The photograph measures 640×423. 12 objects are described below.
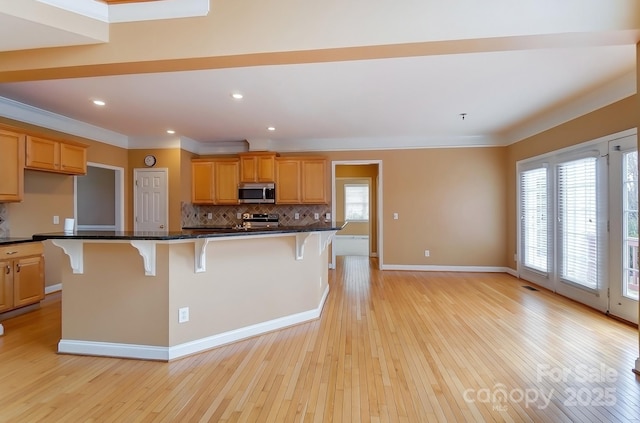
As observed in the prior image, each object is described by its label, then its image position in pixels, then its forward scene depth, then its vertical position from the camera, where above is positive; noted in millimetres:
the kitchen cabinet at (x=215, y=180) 6086 +651
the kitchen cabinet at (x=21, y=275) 3344 -704
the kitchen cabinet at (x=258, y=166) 5926 +905
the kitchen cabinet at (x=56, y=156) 3736 +762
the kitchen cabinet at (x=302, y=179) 5952 +653
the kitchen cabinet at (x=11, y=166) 3436 +552
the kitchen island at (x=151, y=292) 2432 -659
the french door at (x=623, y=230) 3188 -205
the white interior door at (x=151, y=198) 5766 +286
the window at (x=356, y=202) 10758 +355
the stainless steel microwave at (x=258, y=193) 5969 +382
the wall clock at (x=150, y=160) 5738 +998
